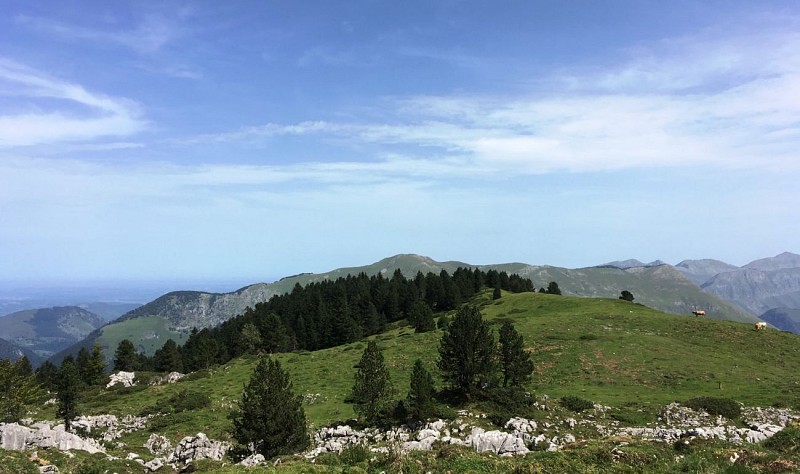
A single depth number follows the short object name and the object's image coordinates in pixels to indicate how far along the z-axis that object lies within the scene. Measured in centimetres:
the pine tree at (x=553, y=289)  12291
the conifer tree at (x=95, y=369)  8844
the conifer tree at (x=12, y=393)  5088
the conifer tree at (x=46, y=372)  10554
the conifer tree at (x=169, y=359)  10631
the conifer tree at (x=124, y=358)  10788
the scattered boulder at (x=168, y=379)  8046
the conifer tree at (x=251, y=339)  9612
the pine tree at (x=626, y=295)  10736
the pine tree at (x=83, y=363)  8869
